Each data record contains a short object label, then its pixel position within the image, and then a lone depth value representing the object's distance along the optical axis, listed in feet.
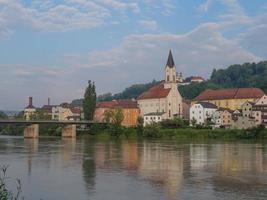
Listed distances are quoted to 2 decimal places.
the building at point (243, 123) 309.42
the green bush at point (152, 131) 306.96
